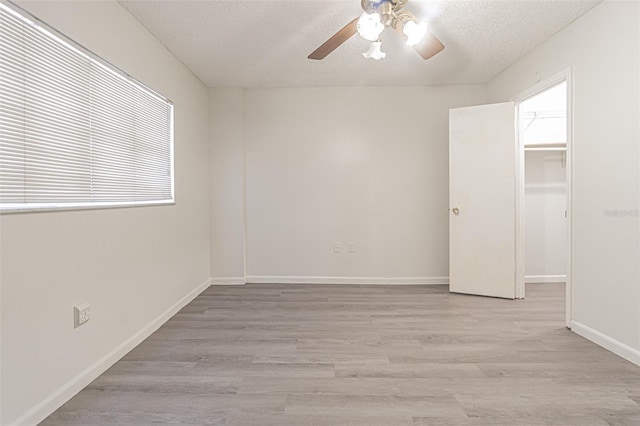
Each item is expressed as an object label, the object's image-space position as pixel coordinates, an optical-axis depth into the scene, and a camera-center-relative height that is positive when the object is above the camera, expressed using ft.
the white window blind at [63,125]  5.05 +1.59
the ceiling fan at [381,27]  6.48 +3.65
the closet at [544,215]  14.07 -0.34
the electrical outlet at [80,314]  6.23 -1.92
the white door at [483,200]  11.87 +0.26
